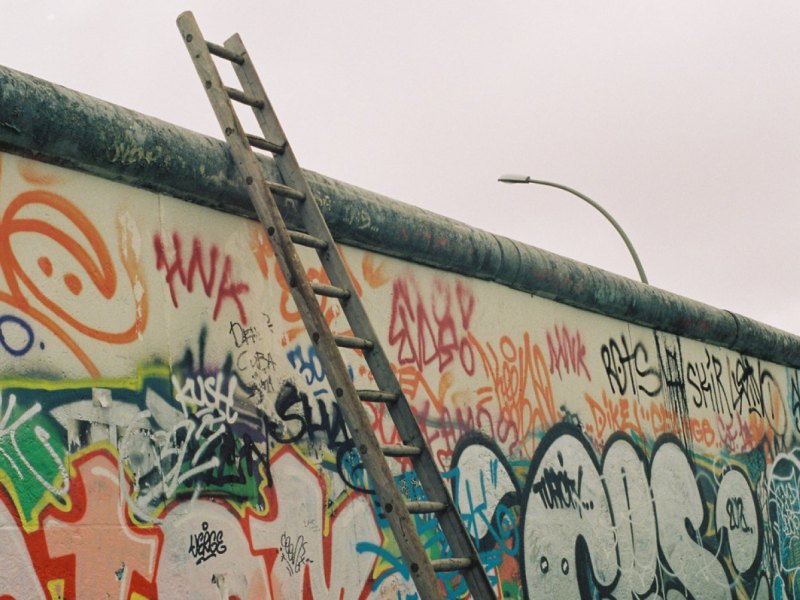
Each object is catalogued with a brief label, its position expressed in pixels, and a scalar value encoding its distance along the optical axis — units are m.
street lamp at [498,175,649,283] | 17.22
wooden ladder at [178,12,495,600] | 5.00
